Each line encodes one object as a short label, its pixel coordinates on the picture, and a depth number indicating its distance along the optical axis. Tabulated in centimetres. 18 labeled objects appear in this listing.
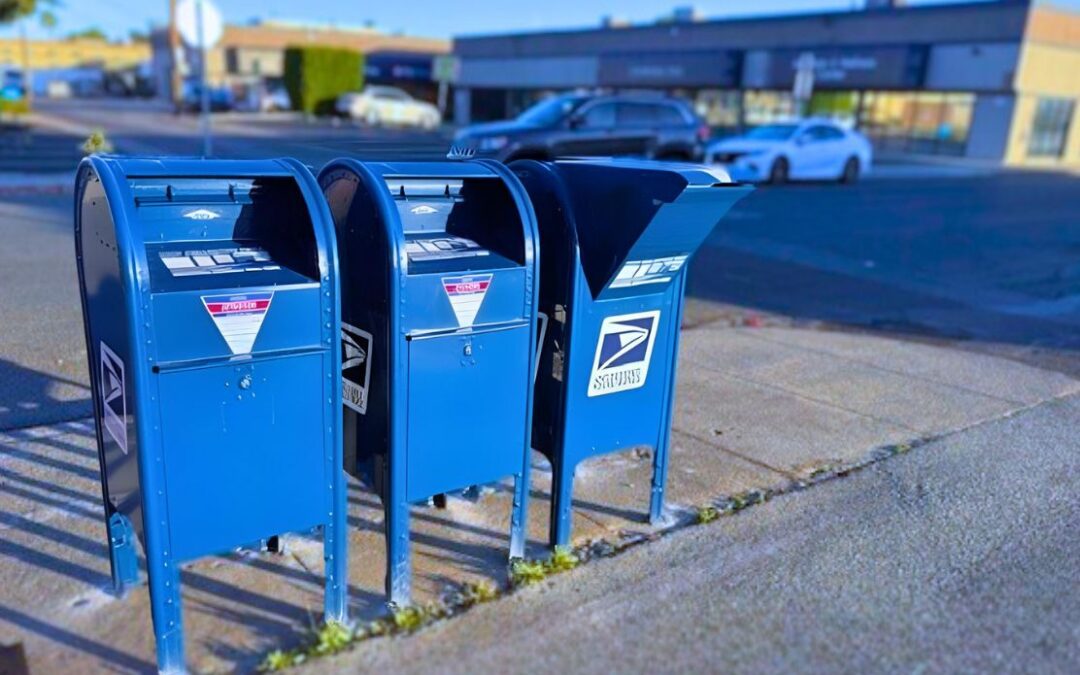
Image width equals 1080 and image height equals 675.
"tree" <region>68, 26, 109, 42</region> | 11656
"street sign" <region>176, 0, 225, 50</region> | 1064
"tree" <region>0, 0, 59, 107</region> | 1853
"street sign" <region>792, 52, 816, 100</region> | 2377
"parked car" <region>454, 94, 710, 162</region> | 1548
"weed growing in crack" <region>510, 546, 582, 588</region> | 321
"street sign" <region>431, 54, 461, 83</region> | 2638
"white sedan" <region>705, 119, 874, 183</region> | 1917
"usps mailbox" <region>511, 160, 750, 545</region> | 307
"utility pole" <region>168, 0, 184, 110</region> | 3912
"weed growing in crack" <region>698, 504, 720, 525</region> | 376
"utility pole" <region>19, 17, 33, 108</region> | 5585
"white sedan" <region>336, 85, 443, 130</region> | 3697
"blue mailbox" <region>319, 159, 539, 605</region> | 284
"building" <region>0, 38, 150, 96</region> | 6234
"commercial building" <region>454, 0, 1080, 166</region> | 2795
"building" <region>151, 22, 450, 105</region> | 5731
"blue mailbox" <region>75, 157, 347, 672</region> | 242
